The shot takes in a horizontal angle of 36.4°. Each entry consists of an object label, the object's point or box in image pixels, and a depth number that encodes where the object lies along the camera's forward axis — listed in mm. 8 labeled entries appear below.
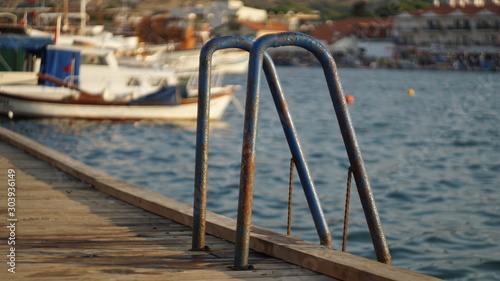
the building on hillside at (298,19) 160250
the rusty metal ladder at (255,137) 3871
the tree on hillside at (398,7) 150188
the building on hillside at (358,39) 119938
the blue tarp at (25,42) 25984
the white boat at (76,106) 23516
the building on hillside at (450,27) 106750
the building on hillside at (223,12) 84625
